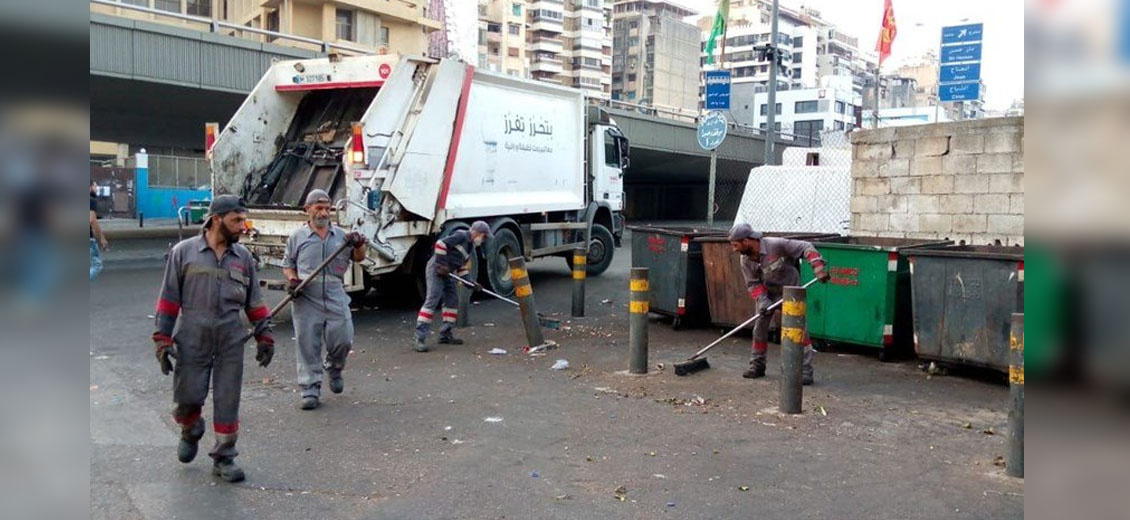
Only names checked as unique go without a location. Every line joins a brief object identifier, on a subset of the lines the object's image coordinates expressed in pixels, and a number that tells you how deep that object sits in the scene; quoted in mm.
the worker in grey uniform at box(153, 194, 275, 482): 4527
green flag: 18514
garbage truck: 9680
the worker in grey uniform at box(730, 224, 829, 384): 7070
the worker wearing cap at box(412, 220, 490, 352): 8523
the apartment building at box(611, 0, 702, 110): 92375
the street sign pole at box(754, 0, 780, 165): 15789
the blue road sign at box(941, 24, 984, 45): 19047
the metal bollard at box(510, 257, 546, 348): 8648
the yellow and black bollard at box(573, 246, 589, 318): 10812
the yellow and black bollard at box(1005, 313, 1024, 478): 4566
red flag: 19859
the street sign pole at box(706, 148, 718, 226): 13023
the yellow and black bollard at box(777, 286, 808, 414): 5941
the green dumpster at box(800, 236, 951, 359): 7836
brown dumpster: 9094
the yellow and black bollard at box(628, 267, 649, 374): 7266
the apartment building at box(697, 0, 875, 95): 100812
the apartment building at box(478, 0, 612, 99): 83000
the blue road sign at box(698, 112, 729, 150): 13070
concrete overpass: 17234
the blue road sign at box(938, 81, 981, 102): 19136
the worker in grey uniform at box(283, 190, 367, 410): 6309
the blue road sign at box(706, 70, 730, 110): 15430
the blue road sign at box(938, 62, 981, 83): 19141
